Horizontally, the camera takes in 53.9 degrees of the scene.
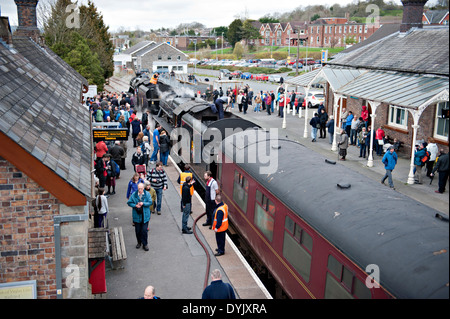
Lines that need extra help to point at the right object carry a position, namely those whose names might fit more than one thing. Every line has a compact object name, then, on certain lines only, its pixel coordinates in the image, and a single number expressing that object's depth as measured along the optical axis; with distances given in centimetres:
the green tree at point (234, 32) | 11838
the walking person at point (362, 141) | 1886
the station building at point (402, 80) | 1620
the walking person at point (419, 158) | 1508
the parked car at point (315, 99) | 3522
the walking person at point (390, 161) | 1434
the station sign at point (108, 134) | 1363
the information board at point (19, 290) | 645
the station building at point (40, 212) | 644
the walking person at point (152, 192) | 1065
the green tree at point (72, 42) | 3059
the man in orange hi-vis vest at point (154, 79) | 3194
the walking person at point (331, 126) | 2120
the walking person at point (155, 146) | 1761
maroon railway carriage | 458
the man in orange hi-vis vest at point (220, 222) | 966
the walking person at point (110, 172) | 1388
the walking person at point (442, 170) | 1373
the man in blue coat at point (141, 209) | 1010
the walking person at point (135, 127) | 2044
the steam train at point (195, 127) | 1350
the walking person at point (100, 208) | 1032
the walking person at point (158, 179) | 1246
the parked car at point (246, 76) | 6802
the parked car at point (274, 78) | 5792
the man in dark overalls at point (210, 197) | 1096
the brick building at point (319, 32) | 8288
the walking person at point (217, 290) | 583
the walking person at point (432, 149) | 1542
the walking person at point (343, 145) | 1795
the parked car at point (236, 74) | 7044
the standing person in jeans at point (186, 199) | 1130
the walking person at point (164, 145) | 1688
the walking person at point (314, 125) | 2223
